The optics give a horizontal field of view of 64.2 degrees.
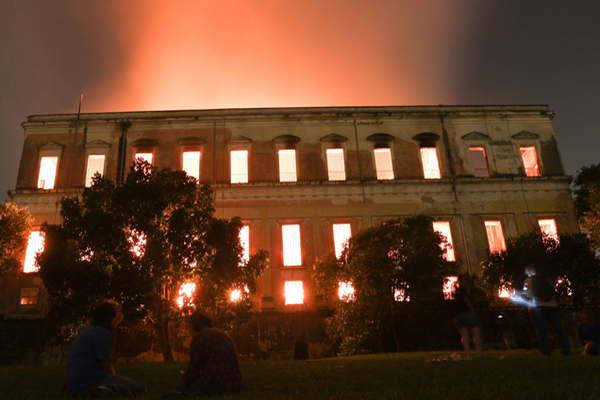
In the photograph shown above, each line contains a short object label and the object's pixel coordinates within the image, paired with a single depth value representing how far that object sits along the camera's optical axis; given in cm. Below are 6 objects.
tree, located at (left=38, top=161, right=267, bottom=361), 1780
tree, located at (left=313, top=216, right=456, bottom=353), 2102
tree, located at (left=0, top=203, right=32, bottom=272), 2569
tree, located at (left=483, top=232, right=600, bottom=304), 2405
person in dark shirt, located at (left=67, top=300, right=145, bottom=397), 643
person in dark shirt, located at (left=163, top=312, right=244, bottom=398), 671
